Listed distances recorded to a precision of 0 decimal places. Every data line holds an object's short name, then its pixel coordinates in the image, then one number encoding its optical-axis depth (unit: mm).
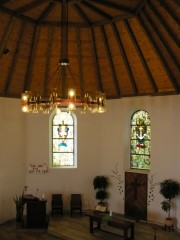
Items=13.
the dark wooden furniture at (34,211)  9414
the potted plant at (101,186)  10594
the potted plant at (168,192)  8961
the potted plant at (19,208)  9689
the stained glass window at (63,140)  11305
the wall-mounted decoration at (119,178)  10720
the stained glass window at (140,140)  10461
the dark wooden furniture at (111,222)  8030
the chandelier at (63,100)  5629
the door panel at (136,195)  10211
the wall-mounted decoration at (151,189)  9969
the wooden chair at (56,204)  10338
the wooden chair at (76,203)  10453
